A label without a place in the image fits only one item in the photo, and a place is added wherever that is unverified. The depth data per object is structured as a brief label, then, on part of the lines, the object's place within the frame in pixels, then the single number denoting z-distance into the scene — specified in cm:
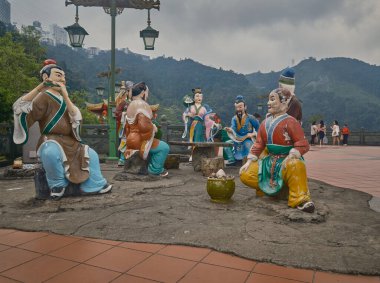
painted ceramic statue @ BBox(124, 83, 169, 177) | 627
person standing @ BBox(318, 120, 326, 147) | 2141
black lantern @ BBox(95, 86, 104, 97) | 1931
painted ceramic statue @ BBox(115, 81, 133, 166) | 791
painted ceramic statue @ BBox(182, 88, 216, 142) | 913
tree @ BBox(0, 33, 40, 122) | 1603
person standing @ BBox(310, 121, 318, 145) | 2185
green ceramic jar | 448
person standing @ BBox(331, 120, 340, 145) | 2177
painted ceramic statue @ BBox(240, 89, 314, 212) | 404
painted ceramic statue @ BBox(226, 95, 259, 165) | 841
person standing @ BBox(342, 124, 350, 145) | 2180
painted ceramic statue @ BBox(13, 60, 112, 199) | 450
